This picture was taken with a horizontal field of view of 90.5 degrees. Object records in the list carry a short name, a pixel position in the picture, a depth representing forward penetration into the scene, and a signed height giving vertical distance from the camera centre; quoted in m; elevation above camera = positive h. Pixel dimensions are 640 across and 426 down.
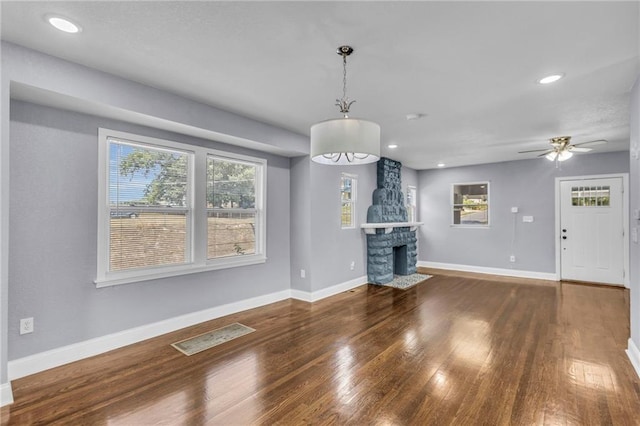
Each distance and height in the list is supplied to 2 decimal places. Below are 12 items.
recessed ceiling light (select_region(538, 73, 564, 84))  2.77 +1.23
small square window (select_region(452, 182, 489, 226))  7.29 +0.29
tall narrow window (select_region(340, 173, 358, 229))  5.75 +0.29
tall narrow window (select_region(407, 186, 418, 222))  7.94 +0.29
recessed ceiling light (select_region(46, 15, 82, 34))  2.00 +1.24
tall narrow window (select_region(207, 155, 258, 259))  4.09 +0.11
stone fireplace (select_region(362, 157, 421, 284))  6.09 -0.33
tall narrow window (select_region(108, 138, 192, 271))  3.21 +0.10
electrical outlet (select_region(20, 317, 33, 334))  2.62 -0.92
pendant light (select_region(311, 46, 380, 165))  2.12 +0.54
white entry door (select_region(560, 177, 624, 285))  5.87 -0.28
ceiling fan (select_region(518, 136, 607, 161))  4.90 +1.06
